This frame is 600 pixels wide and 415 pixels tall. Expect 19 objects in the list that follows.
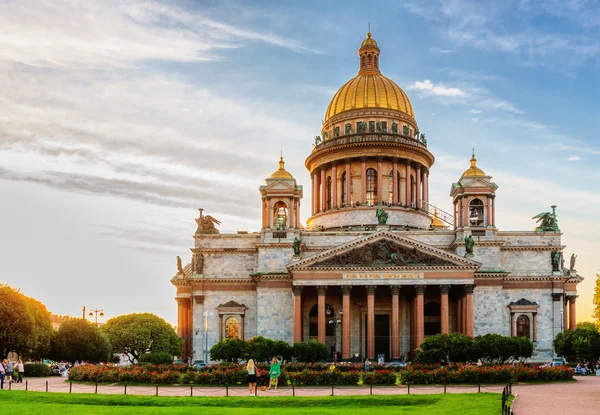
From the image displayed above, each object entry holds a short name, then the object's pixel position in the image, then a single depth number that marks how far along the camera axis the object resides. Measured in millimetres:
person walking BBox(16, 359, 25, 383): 52219
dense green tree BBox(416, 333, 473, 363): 55828
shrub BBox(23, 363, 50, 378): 62406
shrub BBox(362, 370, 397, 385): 45775
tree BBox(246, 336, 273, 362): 59000
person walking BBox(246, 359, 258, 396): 38759
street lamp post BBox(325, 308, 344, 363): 71188
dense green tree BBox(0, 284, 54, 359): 65188
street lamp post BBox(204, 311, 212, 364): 72000
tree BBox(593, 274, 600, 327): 38812
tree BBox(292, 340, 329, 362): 61750
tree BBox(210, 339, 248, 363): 58531
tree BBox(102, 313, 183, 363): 84812
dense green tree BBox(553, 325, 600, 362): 65944
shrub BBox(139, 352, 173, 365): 65125
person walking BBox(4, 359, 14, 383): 49562
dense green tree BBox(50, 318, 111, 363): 77938
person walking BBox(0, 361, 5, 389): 45625
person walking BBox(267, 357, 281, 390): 41750
